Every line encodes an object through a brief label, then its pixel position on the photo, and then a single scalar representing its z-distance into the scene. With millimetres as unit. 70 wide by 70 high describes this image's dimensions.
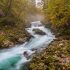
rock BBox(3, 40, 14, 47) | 9636
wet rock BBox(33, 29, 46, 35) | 13151
